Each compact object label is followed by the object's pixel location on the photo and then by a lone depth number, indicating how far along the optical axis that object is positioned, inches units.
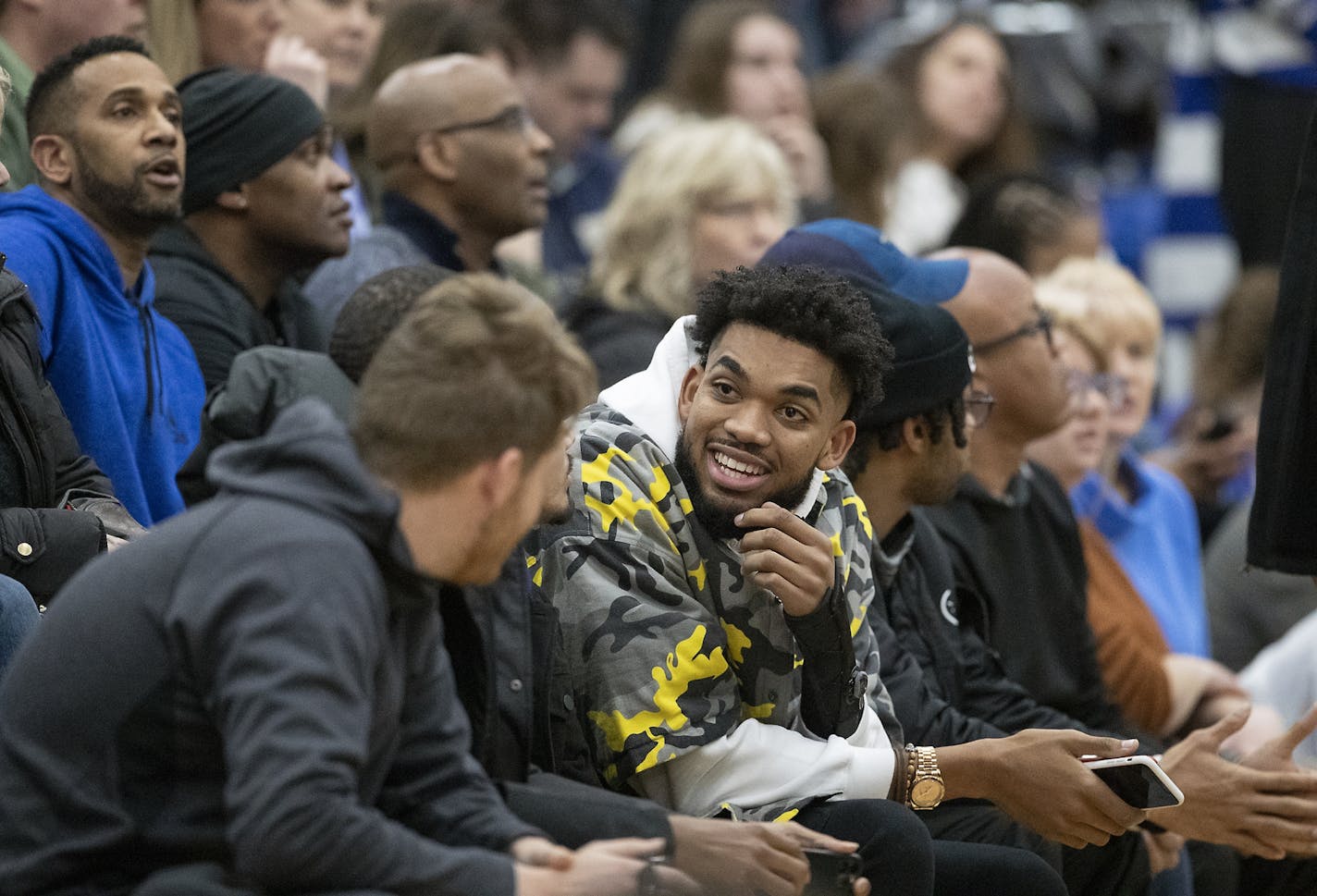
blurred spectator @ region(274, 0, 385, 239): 459.2
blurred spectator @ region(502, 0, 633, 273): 589.3
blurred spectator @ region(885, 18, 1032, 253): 637.3
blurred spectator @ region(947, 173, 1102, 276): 514.9
